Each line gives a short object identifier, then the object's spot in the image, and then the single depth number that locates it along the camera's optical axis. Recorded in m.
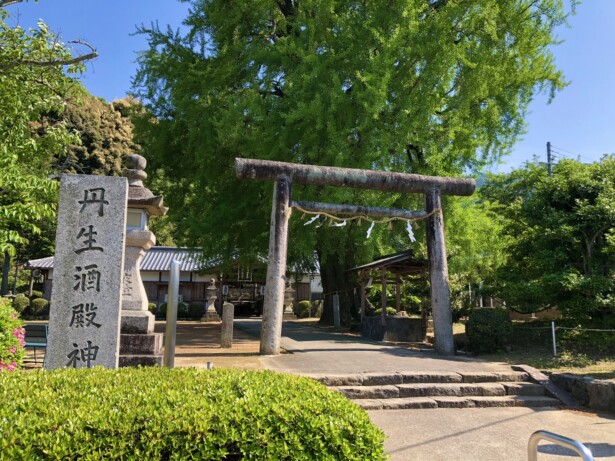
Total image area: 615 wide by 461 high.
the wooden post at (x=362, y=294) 15.74
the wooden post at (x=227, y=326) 10.72
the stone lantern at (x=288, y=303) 28.06
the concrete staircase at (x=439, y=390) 6.77
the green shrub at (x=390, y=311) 17.86
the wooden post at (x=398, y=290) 15.98
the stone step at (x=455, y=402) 6.58
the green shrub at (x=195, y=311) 27.89
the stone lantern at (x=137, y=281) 6.76
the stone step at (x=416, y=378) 7.09
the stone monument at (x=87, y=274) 4.77
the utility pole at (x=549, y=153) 37.45
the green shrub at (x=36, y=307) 25.79
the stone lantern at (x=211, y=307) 26.62
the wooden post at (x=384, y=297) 13.69
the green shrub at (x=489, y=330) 10.08
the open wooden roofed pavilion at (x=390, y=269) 13.43
